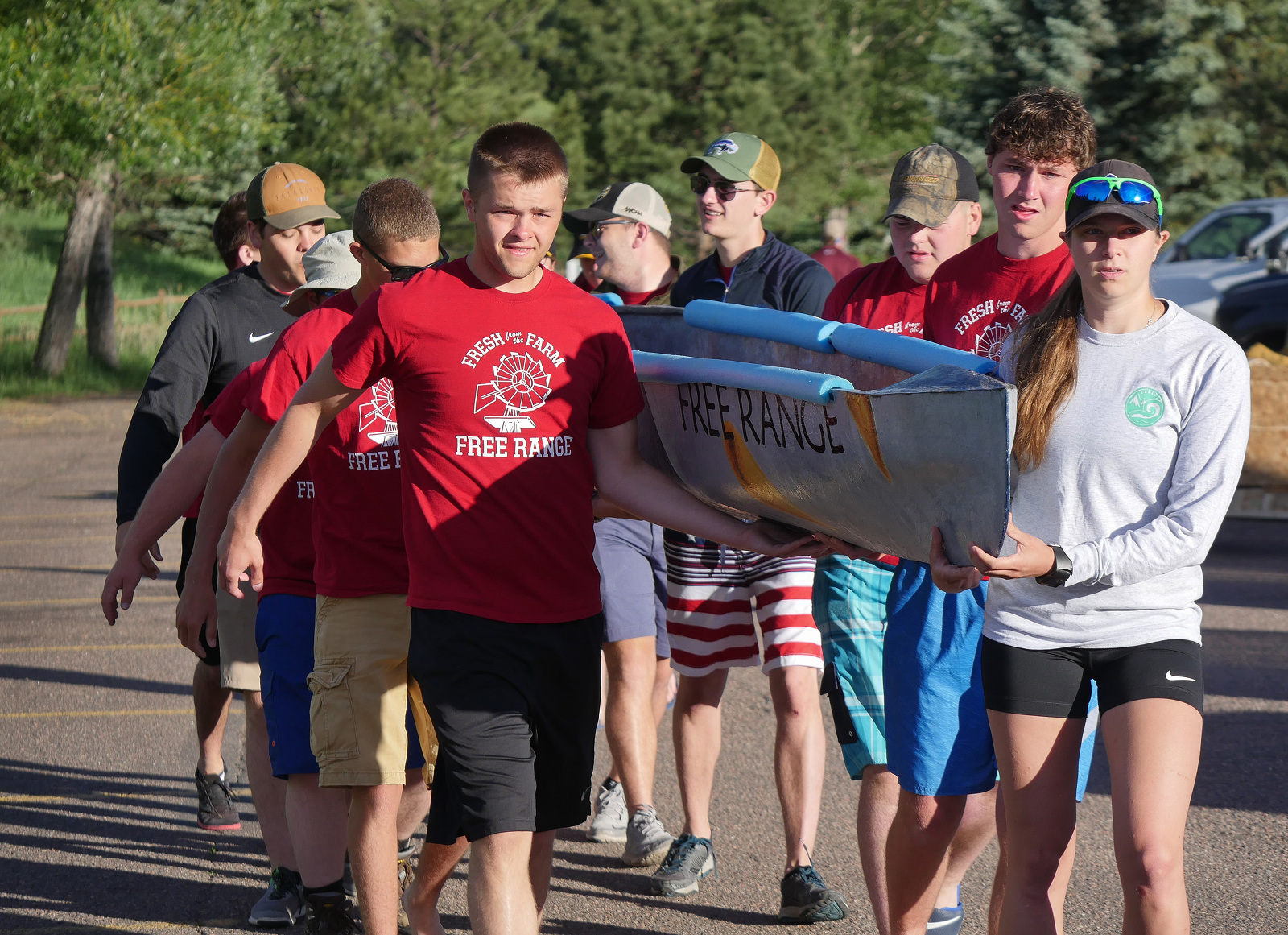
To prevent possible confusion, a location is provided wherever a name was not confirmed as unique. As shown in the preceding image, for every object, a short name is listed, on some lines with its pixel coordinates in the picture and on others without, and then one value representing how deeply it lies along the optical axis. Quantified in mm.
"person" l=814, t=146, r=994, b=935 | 8336
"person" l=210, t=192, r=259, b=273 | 11984
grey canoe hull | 5754
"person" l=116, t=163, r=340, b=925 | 10078
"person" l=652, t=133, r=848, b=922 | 9531
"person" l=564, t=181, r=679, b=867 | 10398
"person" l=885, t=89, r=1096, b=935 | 7500
